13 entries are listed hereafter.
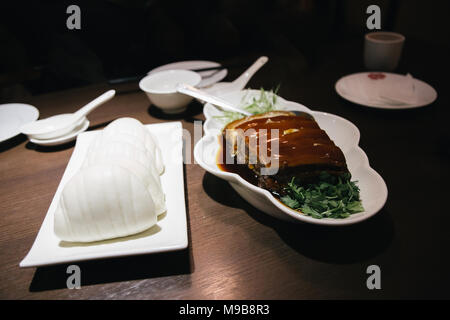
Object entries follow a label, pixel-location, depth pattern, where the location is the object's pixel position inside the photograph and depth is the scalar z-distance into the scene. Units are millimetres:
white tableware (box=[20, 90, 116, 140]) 511
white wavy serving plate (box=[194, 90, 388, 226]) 322
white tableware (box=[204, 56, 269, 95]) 617
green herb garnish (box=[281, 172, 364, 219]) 332
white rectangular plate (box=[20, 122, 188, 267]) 303
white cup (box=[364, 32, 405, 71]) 660
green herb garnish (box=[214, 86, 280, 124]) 505
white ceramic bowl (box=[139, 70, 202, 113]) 551
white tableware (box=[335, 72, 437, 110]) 547
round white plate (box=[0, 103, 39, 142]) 540
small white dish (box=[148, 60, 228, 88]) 651
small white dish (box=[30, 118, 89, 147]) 507
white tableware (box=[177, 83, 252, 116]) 508
